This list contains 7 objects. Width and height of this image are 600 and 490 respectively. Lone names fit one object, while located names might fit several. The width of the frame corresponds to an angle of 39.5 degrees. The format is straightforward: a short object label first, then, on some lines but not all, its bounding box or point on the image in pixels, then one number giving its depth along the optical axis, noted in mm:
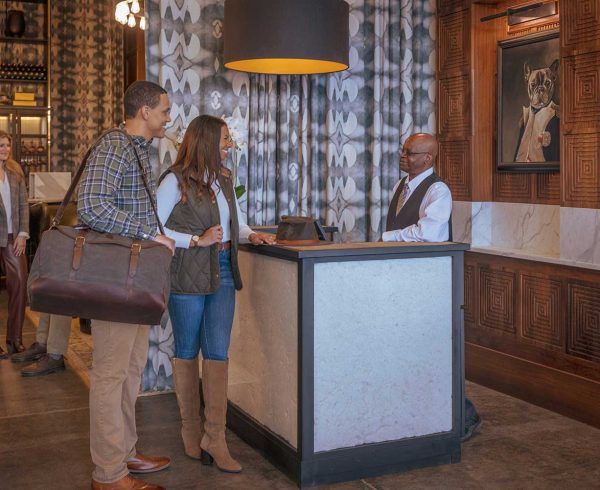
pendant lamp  4578
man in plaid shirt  3176
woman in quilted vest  3637
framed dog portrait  5191
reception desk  3590
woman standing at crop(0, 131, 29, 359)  6291
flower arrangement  5047
